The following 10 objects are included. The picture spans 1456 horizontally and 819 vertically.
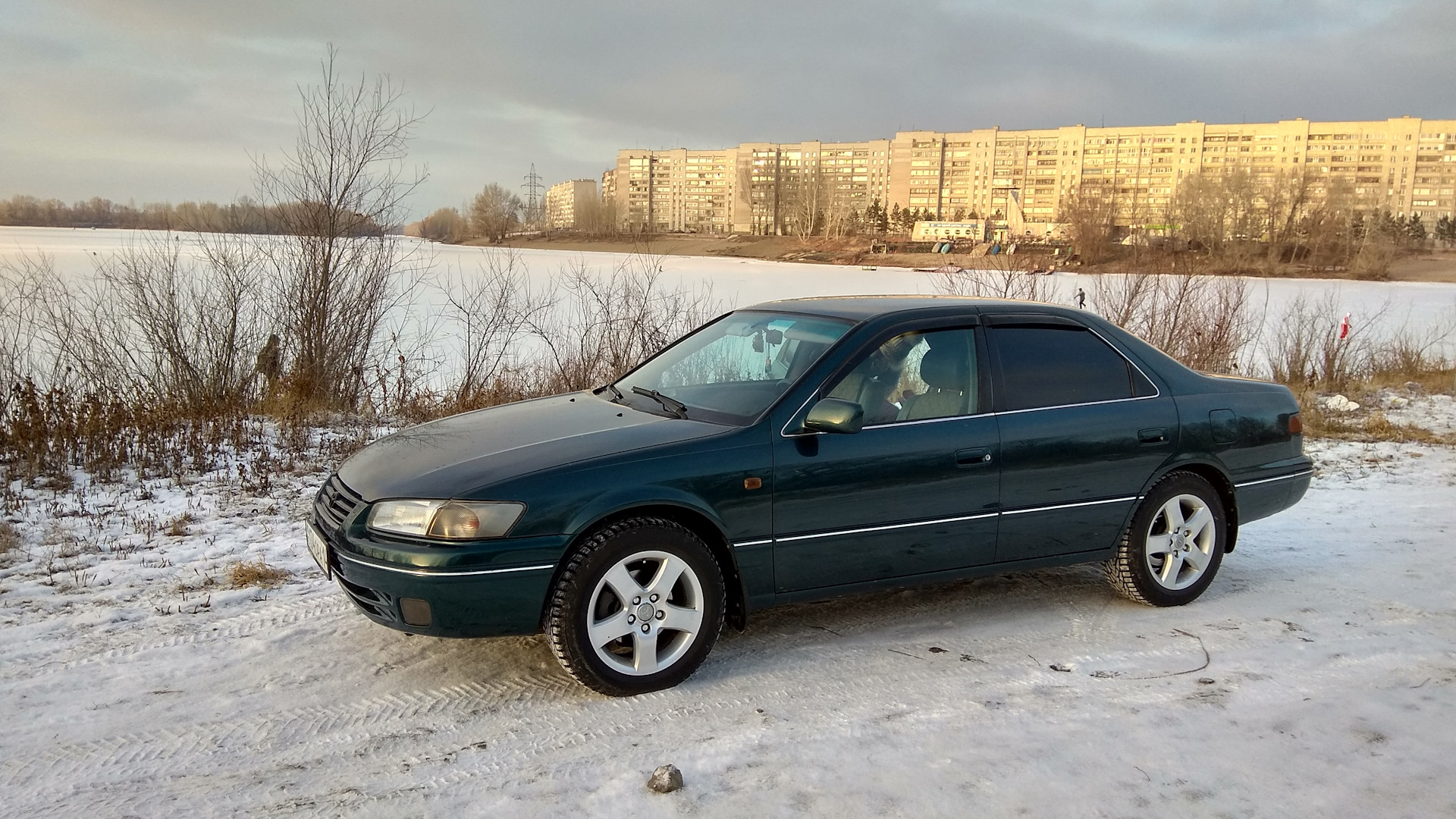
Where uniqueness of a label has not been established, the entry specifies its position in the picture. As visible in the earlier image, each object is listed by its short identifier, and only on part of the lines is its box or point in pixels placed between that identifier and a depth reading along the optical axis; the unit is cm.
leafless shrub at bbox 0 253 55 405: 827
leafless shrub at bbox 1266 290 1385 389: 1419
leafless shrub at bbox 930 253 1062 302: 1427
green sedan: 354
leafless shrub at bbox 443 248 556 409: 1042
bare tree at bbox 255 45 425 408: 1025
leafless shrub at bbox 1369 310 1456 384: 1475
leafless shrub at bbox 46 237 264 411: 874
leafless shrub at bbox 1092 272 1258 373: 1373
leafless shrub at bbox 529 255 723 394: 1134
